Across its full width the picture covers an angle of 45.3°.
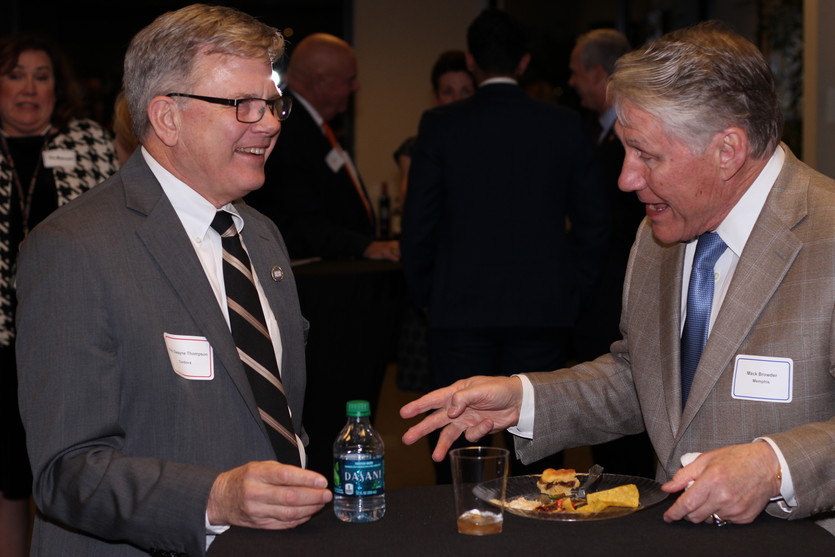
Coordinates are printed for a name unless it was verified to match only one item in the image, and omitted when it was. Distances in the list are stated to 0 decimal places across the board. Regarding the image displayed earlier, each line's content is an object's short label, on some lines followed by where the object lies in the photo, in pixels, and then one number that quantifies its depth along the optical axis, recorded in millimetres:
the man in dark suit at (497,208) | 4188
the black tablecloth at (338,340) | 3973
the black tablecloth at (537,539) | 1578
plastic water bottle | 1740
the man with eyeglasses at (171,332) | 1768
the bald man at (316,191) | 4586
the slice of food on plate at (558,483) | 1887
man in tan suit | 1917
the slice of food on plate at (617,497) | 1783
